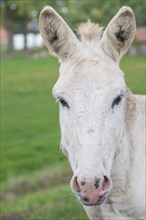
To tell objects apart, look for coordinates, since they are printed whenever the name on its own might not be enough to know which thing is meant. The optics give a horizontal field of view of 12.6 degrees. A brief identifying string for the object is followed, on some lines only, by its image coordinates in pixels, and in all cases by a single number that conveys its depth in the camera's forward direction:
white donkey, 4.17
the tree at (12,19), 23.82
